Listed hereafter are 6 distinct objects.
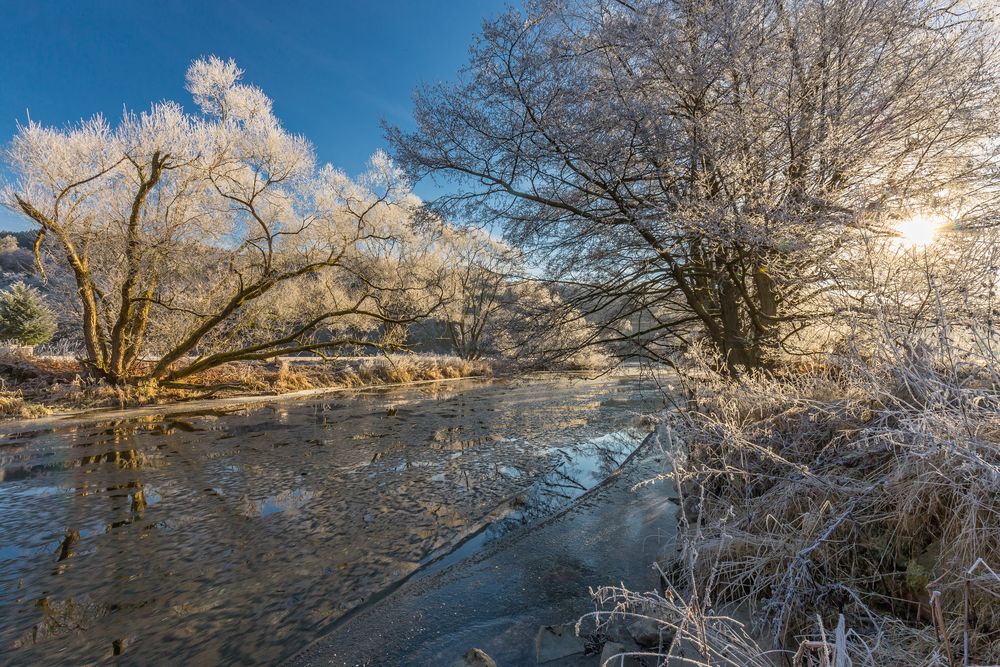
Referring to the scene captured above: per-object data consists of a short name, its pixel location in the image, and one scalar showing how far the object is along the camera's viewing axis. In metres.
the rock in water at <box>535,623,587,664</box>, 2.47
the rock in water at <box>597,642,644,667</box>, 2.32
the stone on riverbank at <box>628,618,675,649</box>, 2.45
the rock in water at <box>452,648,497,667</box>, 2.36
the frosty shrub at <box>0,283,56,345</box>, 21.42
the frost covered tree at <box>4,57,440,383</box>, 10.33
